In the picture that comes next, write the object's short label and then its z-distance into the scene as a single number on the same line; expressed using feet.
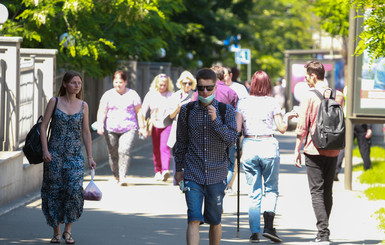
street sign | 235.20
